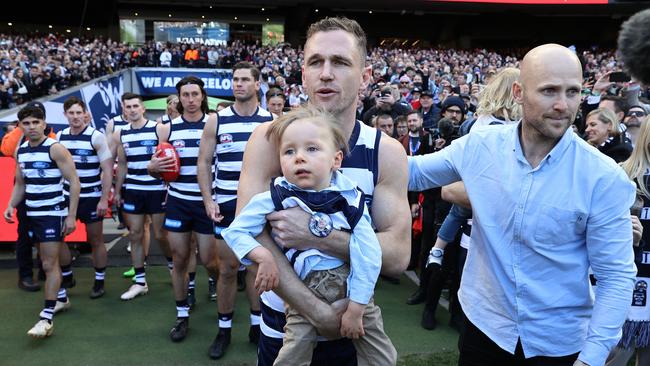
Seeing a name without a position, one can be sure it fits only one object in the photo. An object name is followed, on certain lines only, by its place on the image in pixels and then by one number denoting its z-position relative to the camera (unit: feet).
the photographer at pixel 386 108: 24.35
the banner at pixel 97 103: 42.16
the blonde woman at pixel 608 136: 13.94
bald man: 6.47
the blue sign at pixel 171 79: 76.18
